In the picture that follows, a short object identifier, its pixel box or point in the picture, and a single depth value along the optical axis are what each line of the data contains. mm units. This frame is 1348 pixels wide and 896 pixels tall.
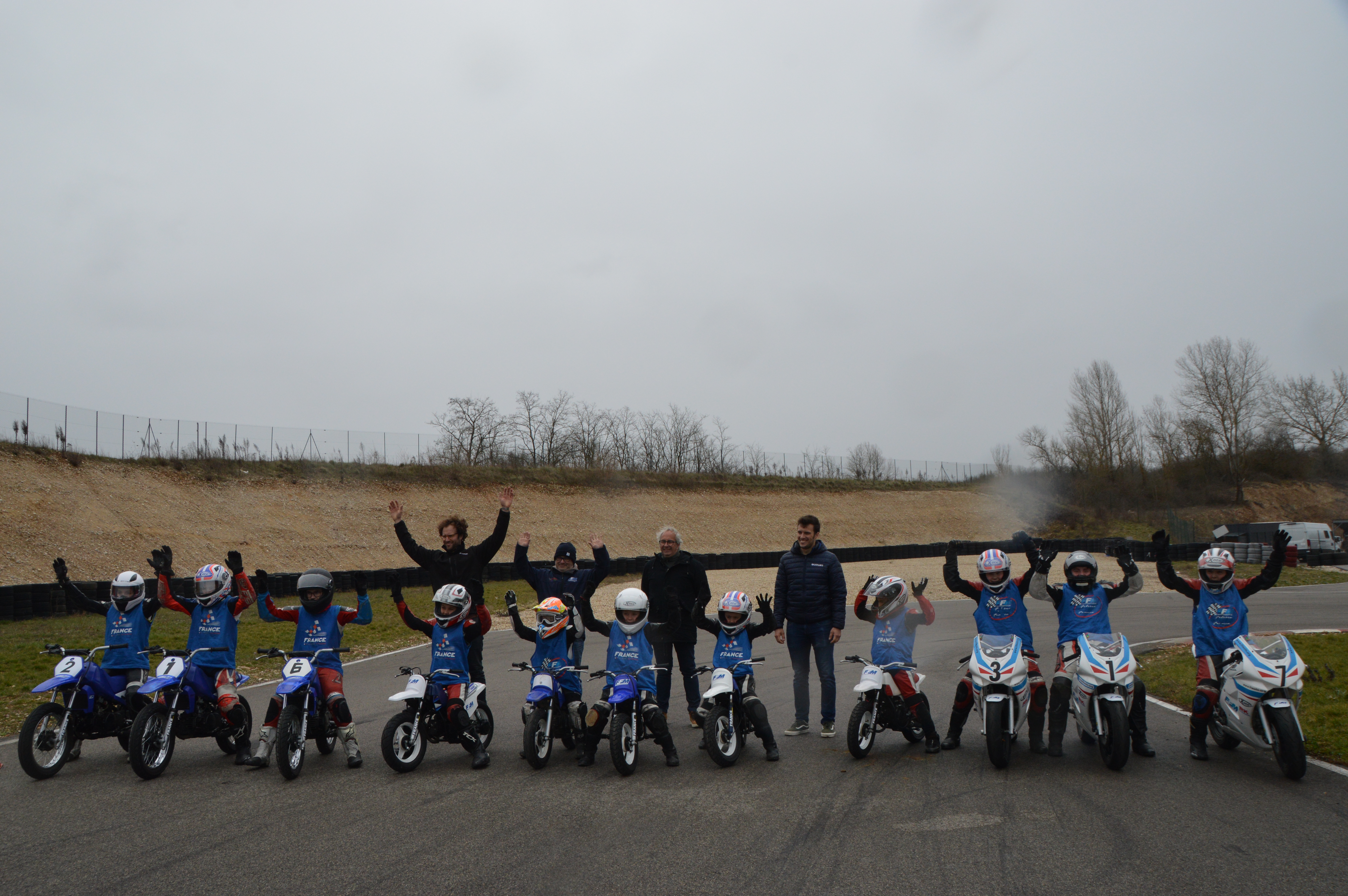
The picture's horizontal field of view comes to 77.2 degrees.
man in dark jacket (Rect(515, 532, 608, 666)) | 8555
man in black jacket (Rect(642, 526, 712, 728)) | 8625
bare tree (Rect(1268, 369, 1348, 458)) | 71625
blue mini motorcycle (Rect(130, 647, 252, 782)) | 6855
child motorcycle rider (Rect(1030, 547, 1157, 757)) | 7336
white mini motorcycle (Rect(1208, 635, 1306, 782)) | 6383
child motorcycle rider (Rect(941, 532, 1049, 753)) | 7691
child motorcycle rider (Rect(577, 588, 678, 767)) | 7250
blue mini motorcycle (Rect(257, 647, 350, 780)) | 6820
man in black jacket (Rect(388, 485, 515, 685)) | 8695
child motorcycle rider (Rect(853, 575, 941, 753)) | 7637
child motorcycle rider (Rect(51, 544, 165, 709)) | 7977
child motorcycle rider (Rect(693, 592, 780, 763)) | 7777
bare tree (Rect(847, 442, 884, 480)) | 71688
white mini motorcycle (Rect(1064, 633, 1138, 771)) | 6699
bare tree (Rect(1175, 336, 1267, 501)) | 69750
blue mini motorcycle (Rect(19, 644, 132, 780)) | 6941
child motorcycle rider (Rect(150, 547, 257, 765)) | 7832
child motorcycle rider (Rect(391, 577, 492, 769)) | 7445
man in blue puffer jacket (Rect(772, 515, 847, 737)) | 8500
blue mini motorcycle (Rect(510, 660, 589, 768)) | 7066
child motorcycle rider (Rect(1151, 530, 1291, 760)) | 7211
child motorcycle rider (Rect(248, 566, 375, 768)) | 7469
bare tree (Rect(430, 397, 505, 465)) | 58562
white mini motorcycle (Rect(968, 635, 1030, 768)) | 6824
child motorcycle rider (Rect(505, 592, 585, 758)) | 7906
